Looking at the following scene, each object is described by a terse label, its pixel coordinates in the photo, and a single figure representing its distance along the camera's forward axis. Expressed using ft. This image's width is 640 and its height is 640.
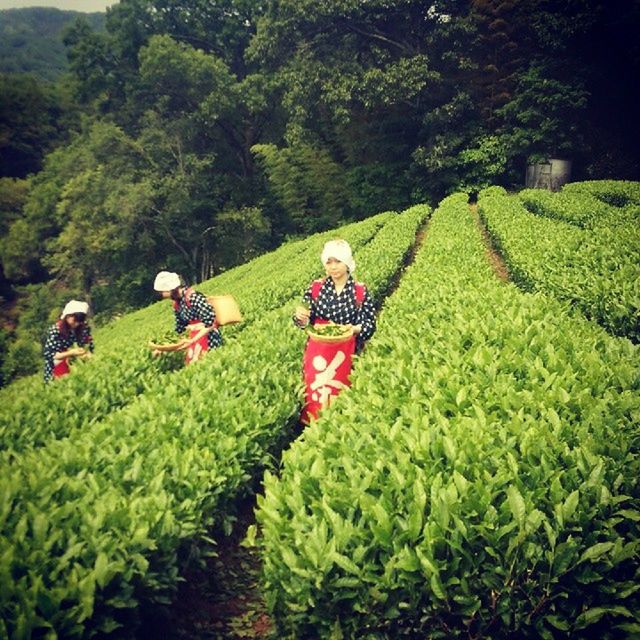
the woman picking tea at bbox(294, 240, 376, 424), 16.57
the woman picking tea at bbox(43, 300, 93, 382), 21.44
